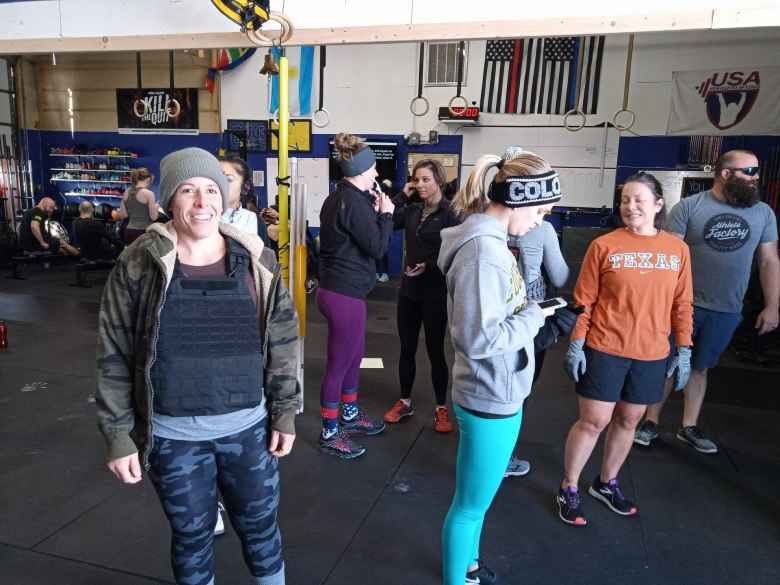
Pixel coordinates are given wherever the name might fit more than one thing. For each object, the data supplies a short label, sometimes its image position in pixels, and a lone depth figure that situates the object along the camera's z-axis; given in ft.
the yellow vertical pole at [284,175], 9.96
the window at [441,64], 26.94
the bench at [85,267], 25.09
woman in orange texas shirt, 7.18
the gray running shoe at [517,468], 9.08
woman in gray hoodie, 5.03
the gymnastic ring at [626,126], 23.99
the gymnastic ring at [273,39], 9.84
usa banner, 22.06
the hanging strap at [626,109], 23.40
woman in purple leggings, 8.77
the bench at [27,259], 26.43
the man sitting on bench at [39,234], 27.40
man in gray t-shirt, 9.03
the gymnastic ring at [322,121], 24.81
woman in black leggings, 9.82
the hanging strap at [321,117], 24.82
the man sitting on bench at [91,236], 25.93
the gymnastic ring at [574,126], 24.34
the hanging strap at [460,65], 24.36
